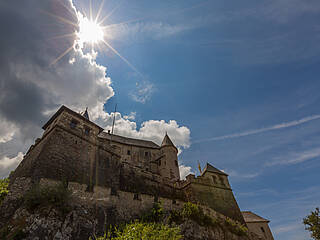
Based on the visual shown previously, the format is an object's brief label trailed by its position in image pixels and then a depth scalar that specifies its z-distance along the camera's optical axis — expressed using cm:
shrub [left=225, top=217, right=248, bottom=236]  2045
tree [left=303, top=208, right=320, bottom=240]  2114
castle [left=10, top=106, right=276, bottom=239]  1407
